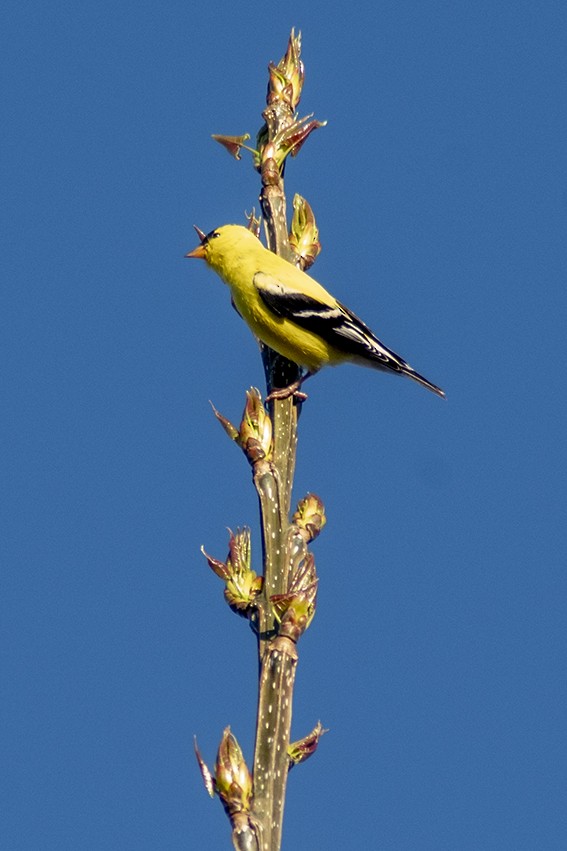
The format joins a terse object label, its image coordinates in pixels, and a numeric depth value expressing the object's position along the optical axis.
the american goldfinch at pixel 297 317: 11.09
